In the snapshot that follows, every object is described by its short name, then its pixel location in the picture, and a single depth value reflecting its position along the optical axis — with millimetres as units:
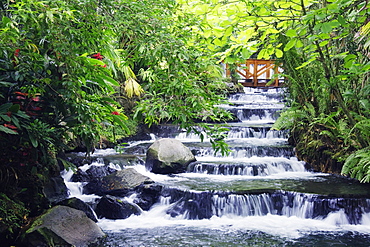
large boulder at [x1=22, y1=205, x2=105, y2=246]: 4672
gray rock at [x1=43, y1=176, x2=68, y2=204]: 6633
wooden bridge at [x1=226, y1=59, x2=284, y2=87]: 21203
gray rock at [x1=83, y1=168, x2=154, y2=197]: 7156
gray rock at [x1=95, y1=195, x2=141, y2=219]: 6402
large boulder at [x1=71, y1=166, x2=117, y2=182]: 7797
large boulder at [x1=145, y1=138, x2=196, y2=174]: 8508
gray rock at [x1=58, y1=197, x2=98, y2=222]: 5848
